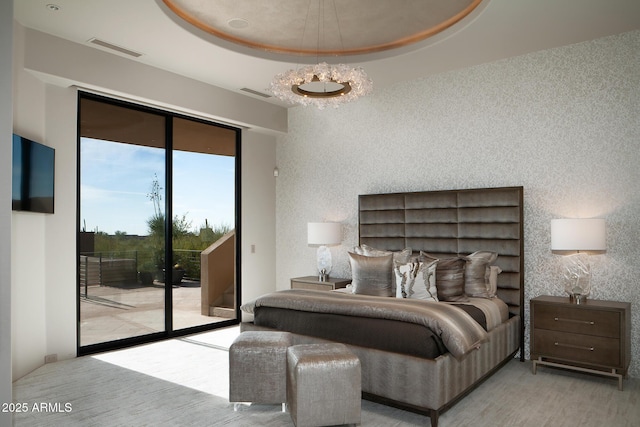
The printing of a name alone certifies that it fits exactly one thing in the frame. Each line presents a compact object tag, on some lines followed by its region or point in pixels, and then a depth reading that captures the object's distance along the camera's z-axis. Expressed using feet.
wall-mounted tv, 12.03
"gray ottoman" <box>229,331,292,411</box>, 10.01
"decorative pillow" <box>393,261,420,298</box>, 13.23
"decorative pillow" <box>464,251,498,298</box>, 13.51
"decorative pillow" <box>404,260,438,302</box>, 13.05
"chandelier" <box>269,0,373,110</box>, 11.47
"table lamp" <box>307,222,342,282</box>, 18.26
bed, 9.59
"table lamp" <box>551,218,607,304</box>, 12.13
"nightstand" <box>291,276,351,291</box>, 17.61
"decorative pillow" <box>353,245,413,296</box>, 13.93
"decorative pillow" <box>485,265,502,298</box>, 13.74
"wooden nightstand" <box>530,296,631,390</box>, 11.55
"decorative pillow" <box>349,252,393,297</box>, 13.83
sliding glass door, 15.28
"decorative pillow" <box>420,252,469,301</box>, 13.21
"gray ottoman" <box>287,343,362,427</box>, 8.89
